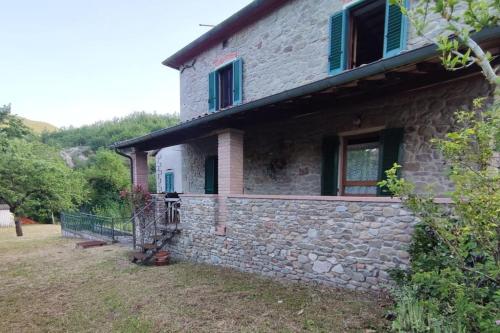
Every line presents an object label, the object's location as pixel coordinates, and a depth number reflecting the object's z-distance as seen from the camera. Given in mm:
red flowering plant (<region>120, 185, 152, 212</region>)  7651
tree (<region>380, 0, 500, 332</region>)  1658
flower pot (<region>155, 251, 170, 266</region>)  6367
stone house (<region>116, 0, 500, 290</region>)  3799
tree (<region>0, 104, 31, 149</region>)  15625
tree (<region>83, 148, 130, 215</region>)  19844
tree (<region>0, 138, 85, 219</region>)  11867
